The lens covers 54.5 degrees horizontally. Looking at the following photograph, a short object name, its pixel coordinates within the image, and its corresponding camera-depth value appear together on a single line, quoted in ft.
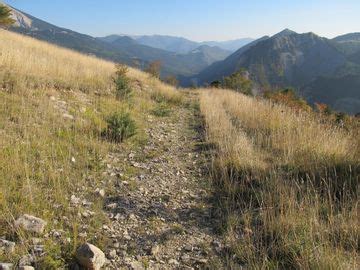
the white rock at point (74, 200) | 13.04
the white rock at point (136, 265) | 9.98
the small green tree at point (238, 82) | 103.40
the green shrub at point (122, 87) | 35.78
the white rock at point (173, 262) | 10.42
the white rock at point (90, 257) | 9.48
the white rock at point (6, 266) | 8.79
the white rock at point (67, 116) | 22.75
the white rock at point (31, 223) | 10.51
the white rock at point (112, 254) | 10.34
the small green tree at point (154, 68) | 66.61
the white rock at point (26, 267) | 8.79
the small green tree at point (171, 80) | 100.99
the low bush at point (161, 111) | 34.73
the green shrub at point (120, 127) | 22.31
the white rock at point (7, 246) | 9.55
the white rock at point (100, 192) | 14.16
